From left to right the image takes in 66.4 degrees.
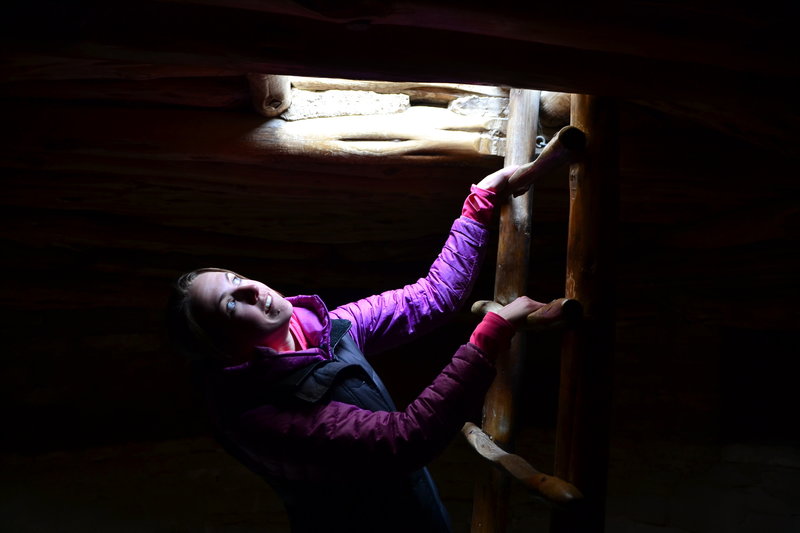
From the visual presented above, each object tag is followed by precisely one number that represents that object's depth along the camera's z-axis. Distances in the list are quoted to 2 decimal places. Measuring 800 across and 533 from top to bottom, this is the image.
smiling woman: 1.38
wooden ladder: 1.56
